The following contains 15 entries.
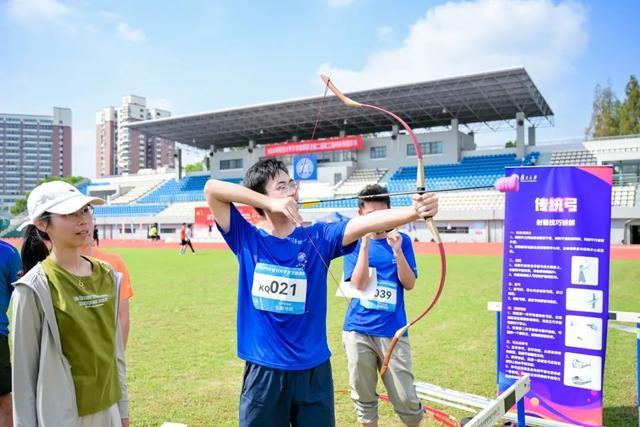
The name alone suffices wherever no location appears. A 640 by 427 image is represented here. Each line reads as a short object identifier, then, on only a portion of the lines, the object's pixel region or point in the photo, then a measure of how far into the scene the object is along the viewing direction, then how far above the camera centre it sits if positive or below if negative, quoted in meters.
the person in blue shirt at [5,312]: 2.81 -0.67
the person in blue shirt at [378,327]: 3.21 -0.84
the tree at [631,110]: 40.91 +8.59
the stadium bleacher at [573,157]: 30.17 +3.36
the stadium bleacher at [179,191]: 43.94 +1.16
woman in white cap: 1.82 -0.52
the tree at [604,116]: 42.81 +8.77
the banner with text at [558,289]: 3.62 -0.65
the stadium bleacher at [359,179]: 35.44 +1.99
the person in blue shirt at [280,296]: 2.19 -0.44
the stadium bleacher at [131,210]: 43.59 -0.73
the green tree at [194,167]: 86.01 +6.70
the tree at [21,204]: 68.54 -0.54
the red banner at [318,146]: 36.75 +4.68
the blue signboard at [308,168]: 32.29 +2.56
